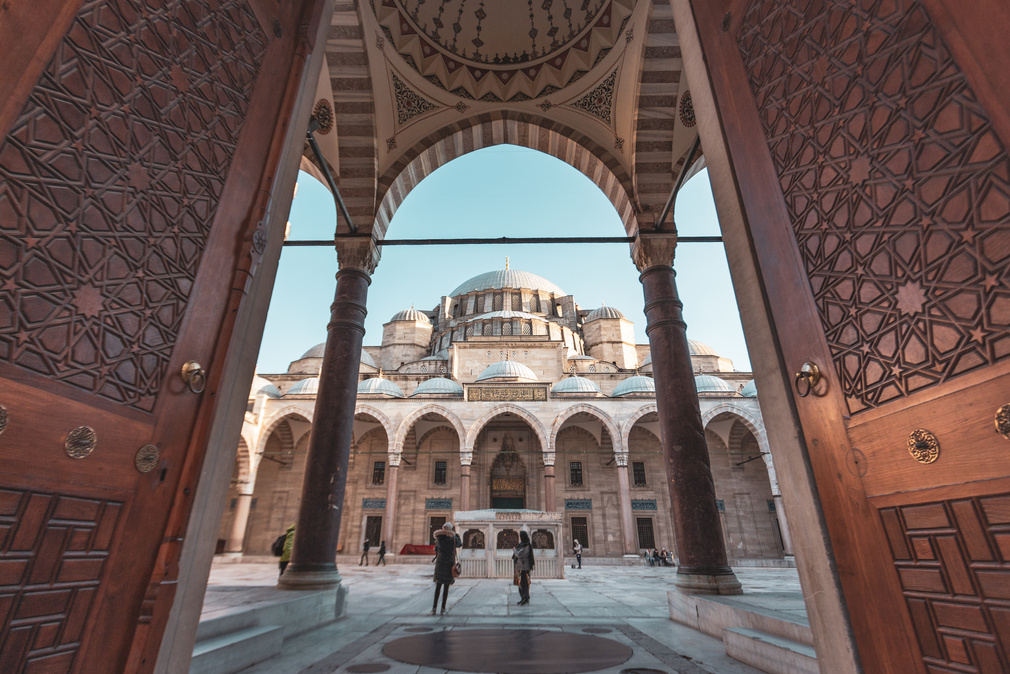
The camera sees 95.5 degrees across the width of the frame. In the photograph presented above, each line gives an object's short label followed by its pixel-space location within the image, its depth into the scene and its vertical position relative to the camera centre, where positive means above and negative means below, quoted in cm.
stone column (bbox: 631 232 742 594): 435 +99
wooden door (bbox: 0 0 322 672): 115 +65
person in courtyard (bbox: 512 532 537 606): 552 -27
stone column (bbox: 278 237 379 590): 449 +106
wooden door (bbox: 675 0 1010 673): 113 +64
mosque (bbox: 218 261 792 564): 1834 +305
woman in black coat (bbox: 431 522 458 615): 488 -18
